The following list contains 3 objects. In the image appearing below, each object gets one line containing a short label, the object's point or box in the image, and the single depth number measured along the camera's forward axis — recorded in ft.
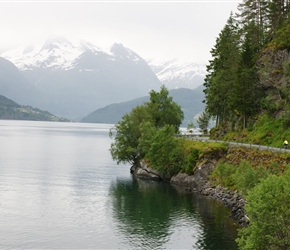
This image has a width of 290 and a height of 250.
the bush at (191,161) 307.37
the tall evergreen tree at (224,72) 335.06
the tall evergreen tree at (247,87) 305.32
